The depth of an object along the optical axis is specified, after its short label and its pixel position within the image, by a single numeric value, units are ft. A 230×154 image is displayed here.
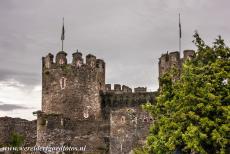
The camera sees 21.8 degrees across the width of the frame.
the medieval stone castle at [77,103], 140.36
